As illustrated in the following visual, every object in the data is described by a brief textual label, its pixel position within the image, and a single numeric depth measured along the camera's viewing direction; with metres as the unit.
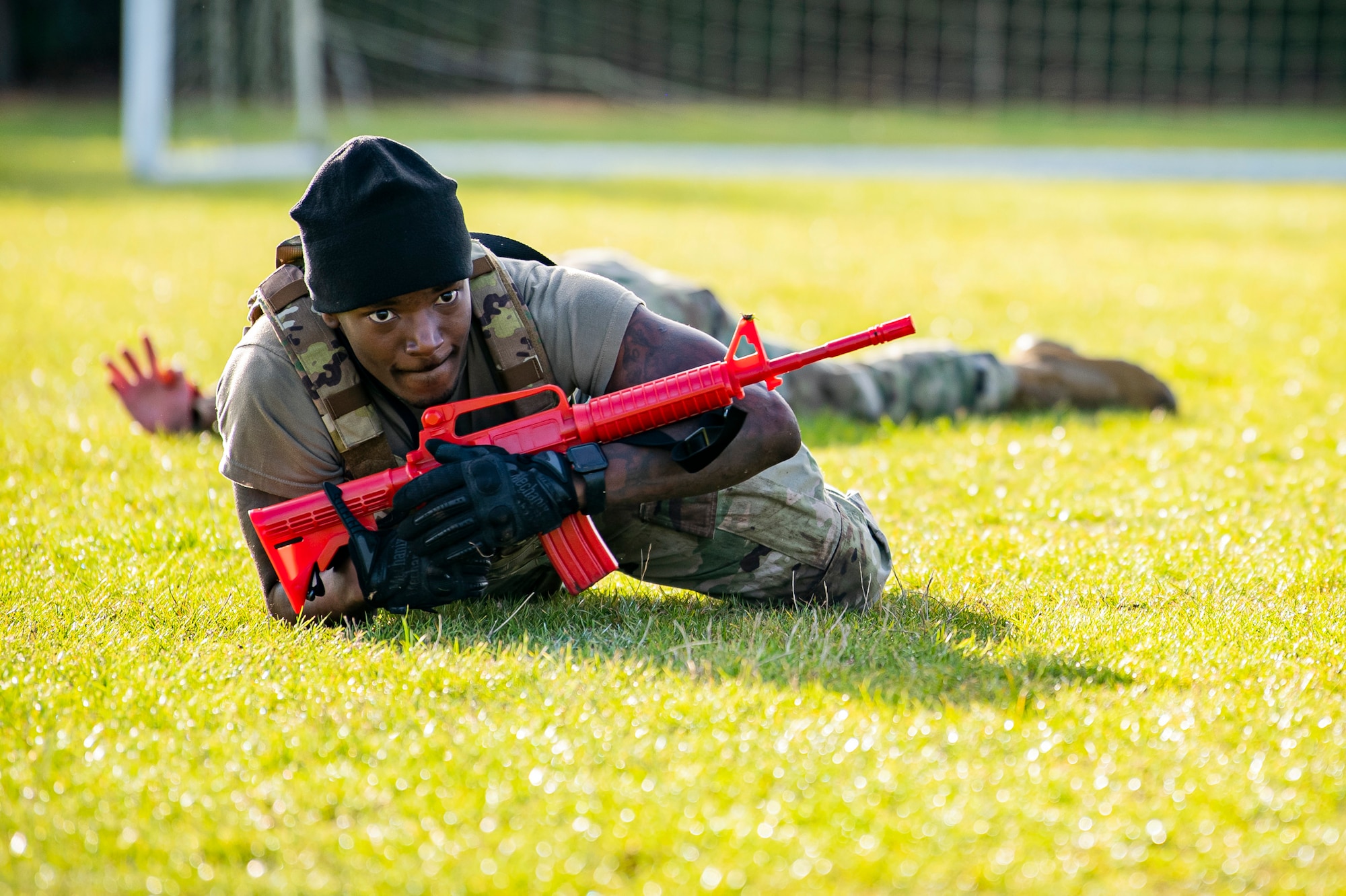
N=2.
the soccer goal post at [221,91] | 32.78
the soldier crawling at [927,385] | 12.28
